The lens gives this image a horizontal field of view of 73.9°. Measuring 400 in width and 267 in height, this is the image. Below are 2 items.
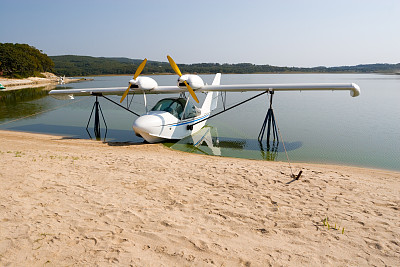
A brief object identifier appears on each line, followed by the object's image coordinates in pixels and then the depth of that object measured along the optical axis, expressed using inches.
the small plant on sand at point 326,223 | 175.9
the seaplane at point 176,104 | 438.6
